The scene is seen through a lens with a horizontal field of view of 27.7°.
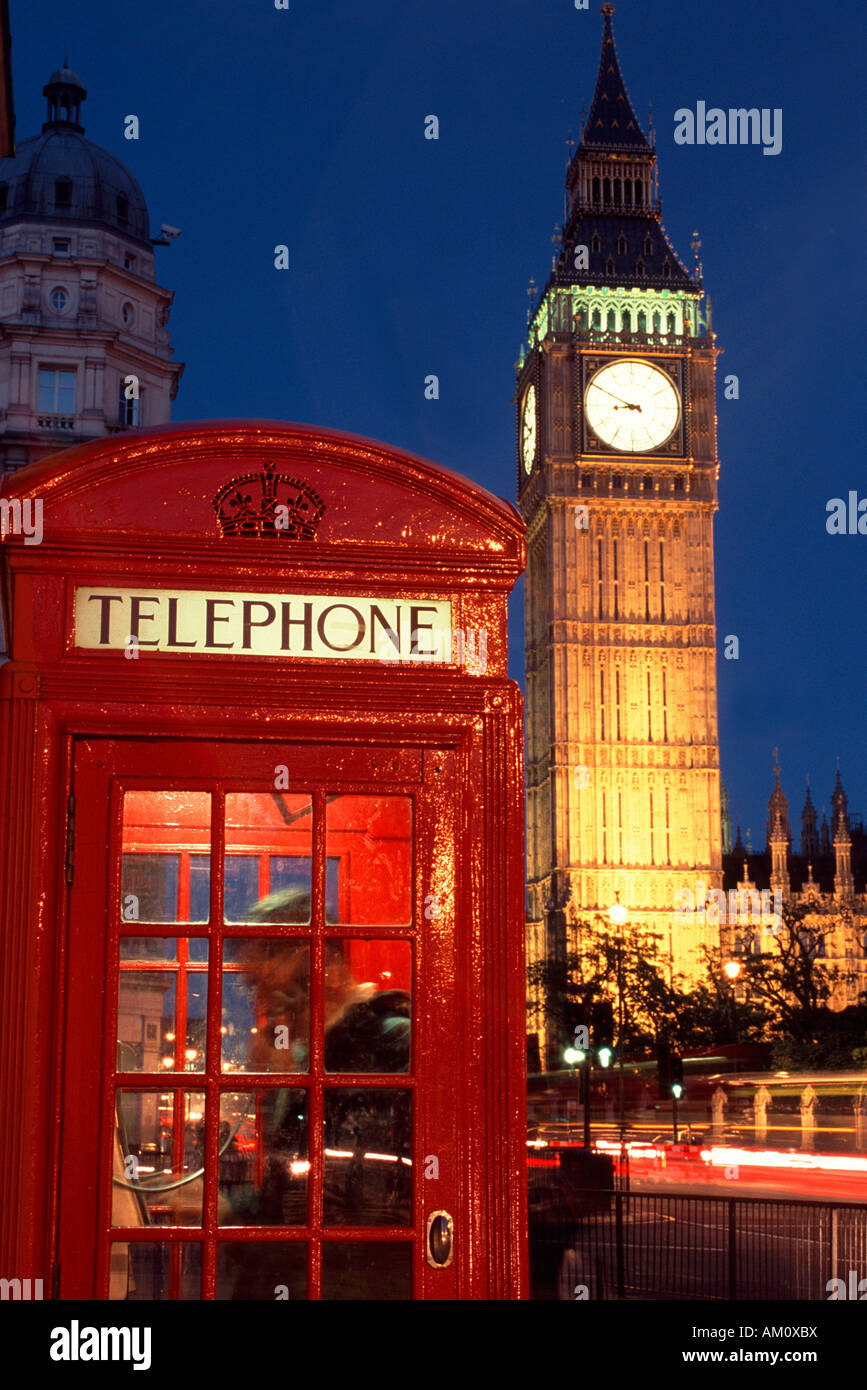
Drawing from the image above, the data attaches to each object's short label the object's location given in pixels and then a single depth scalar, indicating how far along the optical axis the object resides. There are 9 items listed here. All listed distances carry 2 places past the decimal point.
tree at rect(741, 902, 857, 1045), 38.75
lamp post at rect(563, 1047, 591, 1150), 18.84
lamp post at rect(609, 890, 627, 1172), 27.25
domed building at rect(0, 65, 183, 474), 26.41
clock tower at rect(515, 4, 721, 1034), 58.88
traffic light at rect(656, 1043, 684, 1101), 20.42
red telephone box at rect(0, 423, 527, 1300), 3.01
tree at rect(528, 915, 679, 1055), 44.94
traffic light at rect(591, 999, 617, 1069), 20.72
